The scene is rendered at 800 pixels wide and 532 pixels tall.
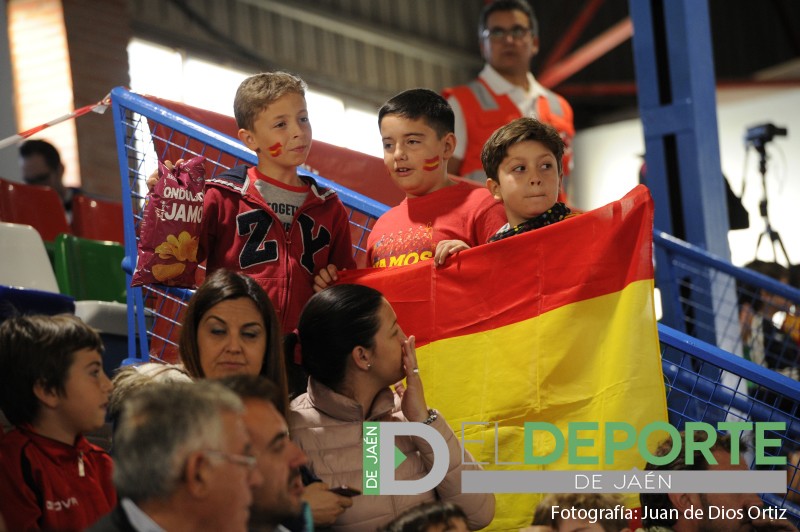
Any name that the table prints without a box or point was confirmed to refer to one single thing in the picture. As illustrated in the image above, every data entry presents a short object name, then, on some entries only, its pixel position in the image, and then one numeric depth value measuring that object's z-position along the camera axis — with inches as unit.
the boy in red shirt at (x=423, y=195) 292.4
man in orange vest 423.1
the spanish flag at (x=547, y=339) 246.3
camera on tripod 595.5
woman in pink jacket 234.9
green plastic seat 409.4
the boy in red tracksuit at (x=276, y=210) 283.3
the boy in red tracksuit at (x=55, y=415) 225.0
